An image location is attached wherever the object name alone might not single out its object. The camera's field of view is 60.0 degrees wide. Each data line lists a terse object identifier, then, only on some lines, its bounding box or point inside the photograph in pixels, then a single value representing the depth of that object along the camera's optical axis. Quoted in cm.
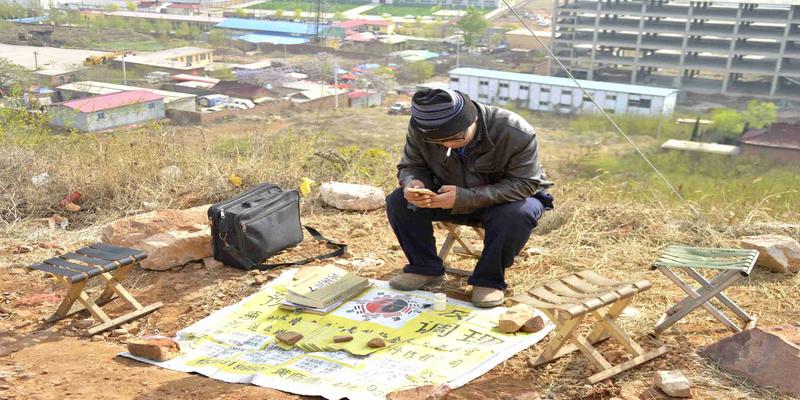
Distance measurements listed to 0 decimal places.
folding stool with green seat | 277
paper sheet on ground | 263
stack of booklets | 332
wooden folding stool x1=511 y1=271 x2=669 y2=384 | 249
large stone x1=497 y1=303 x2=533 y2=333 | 293
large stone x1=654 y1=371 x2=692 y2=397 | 243
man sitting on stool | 305
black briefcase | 392
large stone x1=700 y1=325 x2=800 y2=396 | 248
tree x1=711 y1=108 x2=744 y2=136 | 2486
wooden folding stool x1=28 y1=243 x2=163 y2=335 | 321
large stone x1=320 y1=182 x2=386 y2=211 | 508
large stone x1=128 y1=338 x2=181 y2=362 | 290
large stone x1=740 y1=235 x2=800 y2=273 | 370
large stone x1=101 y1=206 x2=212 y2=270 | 404
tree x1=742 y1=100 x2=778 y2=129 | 2632
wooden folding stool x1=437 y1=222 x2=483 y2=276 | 369
